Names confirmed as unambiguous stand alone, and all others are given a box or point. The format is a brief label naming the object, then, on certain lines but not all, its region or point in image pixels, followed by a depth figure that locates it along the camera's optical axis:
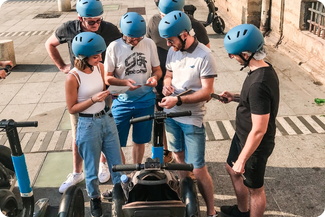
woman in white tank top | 3.80
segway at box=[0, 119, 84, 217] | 3.57
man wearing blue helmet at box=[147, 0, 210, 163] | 4.77
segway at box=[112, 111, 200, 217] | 2.93
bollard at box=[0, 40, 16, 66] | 10.23
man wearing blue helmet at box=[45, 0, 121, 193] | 4.45
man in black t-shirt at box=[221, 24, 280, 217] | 3.22
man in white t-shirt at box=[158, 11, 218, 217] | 3.75
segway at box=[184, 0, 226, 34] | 12.97
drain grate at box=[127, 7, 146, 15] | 18.37
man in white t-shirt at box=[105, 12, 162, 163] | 4.16
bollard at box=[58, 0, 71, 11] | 19.58
